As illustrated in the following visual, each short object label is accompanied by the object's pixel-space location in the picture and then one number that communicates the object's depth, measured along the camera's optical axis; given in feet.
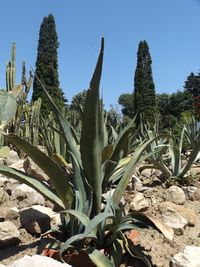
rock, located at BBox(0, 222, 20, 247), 4.51
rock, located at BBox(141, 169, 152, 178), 8.36
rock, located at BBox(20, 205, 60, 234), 4.77
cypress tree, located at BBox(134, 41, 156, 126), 54.14
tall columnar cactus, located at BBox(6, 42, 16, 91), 9.05
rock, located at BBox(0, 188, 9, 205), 5.90
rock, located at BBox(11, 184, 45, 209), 5.71
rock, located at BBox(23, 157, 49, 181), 6.89
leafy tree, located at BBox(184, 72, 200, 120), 97.82
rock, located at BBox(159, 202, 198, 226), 5.32
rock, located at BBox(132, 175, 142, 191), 6.95
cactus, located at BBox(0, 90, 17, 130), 5.94
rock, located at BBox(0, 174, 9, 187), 6.99
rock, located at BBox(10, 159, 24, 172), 8.46
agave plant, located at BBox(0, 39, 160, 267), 3.88
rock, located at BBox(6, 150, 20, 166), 9.75
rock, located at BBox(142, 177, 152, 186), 7.62
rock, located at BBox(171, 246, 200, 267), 3.94
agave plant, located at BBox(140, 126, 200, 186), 7.19
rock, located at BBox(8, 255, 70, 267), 3.22
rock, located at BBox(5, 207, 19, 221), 5.22
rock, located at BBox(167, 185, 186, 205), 6.41
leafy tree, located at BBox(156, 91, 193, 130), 74.80
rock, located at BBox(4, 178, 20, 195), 6.46
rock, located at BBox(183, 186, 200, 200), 6.81
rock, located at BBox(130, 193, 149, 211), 5.38
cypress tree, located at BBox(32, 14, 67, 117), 47.77
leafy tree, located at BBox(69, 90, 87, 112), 67.03
